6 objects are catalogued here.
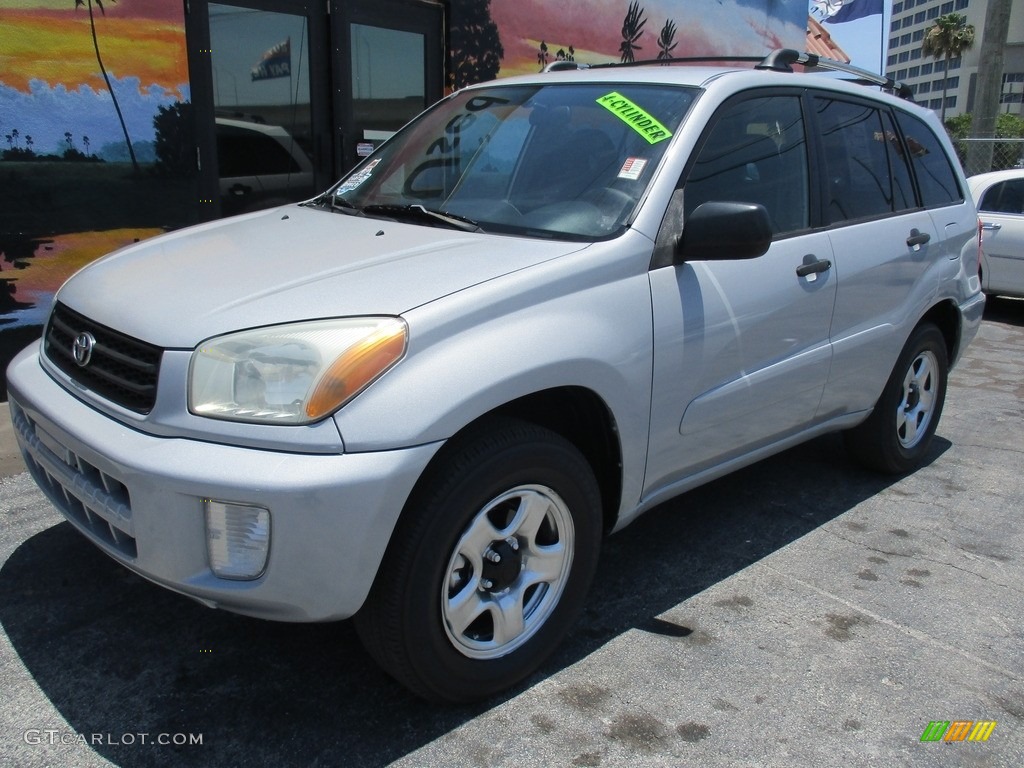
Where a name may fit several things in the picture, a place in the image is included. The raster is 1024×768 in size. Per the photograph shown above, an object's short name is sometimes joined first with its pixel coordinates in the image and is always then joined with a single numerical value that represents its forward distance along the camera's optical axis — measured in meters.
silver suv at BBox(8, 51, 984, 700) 2.24
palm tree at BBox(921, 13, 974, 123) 78.06
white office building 80.12
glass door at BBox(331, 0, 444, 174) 7.12
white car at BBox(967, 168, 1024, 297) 9.32
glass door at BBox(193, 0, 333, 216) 6.39
